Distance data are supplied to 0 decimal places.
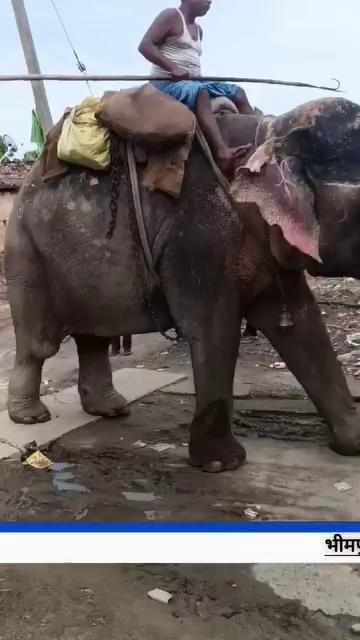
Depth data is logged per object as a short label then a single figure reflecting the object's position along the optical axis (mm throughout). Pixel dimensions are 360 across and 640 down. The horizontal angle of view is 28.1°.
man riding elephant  3133
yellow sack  3297
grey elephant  2838
